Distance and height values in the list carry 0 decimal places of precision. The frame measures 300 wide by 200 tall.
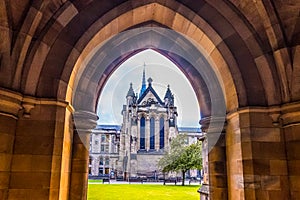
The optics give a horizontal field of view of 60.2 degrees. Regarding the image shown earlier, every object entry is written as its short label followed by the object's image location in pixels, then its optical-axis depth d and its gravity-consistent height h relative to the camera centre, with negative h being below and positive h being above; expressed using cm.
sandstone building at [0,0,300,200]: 411 +122
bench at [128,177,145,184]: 3962 -336
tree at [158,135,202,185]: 3338 +2
